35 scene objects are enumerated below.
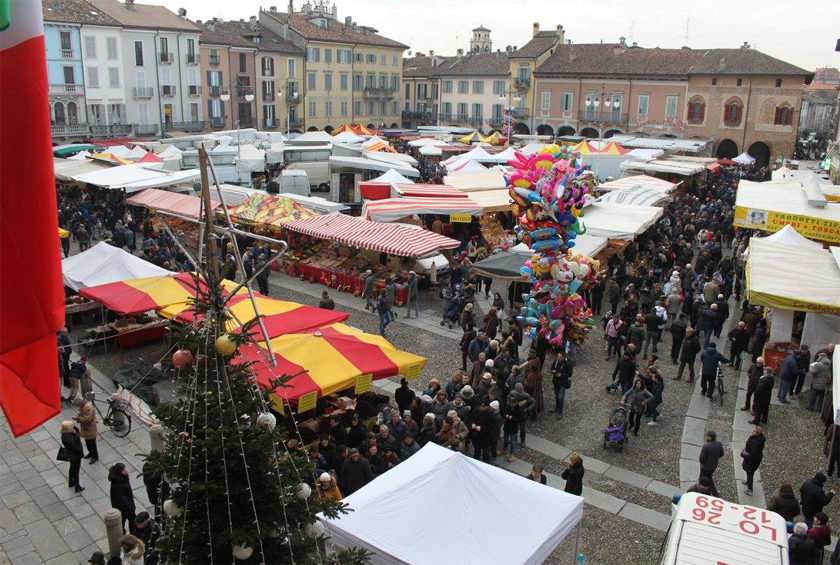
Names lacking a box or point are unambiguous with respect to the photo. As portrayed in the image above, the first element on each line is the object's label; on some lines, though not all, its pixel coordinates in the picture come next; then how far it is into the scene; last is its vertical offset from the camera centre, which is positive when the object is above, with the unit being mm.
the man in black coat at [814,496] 8539 -4382
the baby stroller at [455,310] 15953 -4258
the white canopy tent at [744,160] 40156 -2381
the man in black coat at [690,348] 13117 -4133
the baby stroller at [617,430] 10703 -4556
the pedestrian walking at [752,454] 9422 -4348
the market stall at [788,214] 17625 -2367
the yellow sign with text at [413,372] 11070 -3902
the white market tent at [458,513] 6664 -3847
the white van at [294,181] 26625 -2557
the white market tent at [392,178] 24322 -2191
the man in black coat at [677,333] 13938 -4115
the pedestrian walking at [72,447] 9195 -4229
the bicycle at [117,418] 10789 -4537
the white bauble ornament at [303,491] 4996 -2569
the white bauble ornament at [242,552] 4516 -2696
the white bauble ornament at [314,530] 5055 -2860
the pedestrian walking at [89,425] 9992 -4309
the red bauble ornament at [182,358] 5715 -1941
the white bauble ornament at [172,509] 4738 -2563
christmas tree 4660 -2333
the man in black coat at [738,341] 13625 -4170
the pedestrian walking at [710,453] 9281 -4217
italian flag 3295 -548
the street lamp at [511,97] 57800 +1265
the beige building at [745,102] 47094 +908
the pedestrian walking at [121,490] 8359 -4328
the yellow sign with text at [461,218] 21406 -3061
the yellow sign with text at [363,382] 10375 -3821
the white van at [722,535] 6312 -3722
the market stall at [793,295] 12555 -3036
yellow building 57125 +3449
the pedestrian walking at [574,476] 8758 -4331
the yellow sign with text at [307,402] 9609 -3809
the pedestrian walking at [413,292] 16641 -4085
